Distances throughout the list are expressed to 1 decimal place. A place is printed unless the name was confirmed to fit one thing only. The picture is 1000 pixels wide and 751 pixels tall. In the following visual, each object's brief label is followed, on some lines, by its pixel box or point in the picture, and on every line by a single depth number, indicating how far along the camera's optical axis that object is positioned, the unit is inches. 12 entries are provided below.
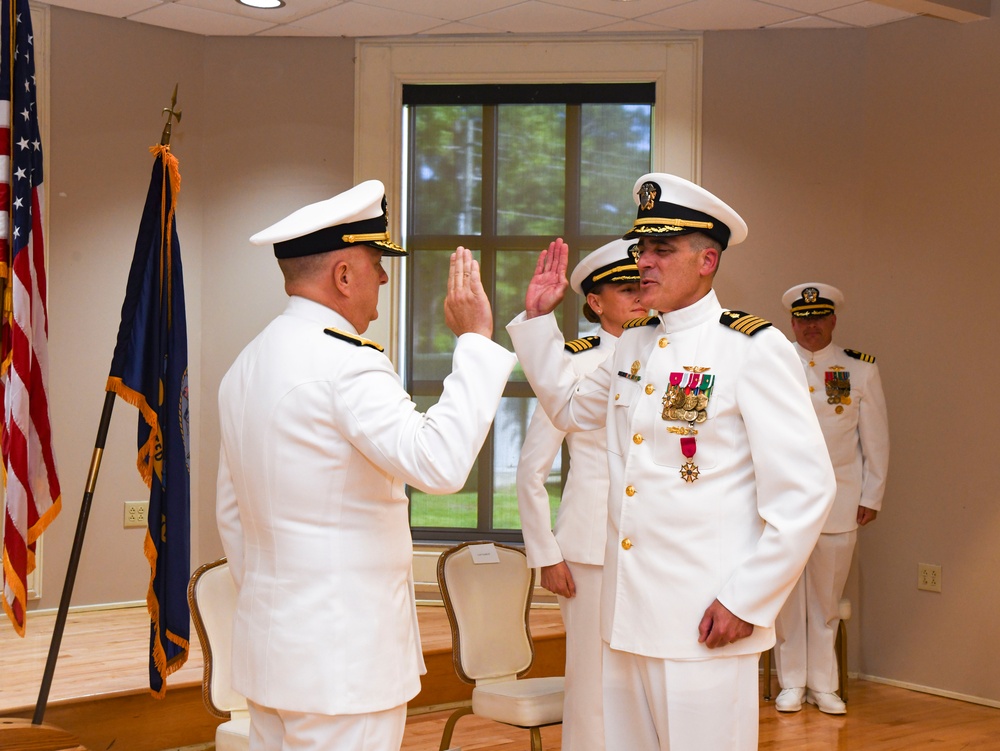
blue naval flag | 147.9
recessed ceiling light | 206.1
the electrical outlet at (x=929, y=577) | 206.7
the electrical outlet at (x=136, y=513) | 220.2
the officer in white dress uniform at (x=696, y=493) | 88.3
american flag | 122.6
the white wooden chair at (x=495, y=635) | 133.4
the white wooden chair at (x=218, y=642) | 121.8
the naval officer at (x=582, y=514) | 126.3
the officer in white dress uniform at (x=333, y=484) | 77.8
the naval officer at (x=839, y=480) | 198.8
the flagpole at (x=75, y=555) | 136.0
